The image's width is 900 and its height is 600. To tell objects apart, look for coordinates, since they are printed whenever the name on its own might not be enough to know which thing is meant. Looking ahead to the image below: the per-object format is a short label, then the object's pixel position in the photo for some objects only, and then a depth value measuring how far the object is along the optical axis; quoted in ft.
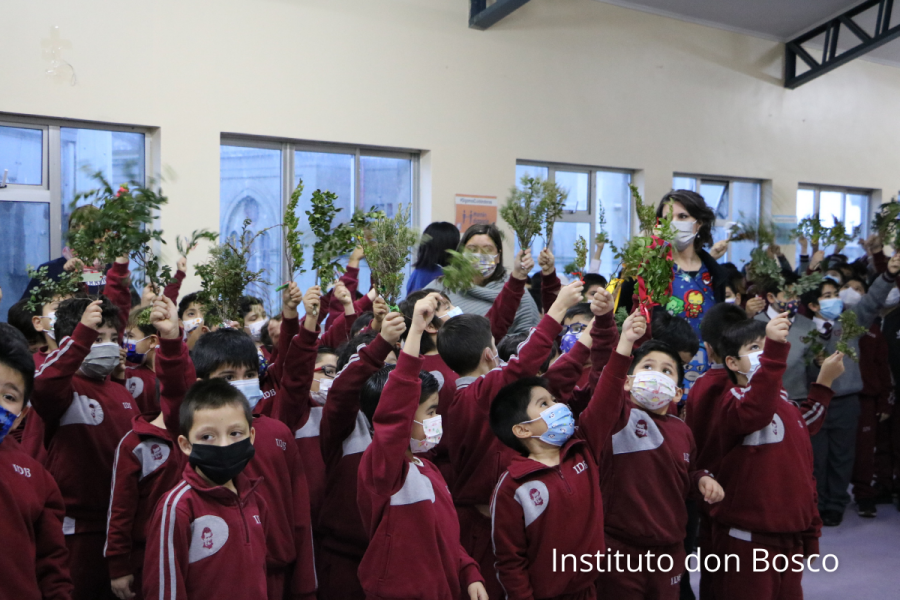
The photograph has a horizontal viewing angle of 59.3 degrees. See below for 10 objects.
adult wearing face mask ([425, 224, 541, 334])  11.60
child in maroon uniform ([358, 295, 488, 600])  7.06
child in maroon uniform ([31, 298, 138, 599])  9.17
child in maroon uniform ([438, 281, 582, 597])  8.71
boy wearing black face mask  6.71
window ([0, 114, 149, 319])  17.30
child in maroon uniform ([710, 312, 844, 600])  9.80
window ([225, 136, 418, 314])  20.38
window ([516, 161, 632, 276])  26.71
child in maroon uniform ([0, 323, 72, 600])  6.56
